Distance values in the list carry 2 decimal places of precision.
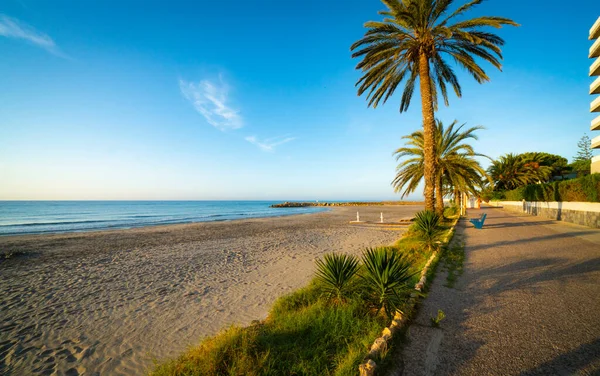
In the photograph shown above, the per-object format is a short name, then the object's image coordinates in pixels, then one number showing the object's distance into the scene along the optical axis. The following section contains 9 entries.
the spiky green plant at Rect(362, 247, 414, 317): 4.14
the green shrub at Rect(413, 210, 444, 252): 9.08
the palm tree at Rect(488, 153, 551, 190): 40.53
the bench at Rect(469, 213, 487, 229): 14.41
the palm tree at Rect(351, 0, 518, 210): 11.23
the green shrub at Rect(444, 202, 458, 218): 25.44
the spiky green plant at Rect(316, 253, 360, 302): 4.67
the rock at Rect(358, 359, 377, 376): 2.63
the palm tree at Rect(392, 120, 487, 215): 16.34
